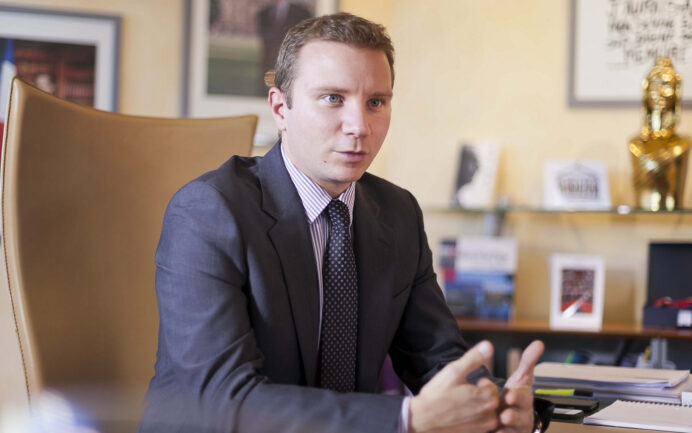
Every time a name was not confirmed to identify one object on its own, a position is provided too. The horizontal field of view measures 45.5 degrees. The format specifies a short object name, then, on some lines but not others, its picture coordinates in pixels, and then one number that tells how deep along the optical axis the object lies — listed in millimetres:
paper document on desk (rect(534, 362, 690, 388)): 1483
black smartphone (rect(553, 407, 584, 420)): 1271
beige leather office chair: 1406
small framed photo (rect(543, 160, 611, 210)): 3014
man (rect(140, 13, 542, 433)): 1139
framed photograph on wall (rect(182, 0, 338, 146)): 3125
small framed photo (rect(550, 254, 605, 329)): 2932
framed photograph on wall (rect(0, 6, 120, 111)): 2943
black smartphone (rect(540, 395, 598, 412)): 1328
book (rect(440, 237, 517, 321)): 2998
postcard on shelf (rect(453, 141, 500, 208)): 3127
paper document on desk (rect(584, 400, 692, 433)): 1191
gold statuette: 2811
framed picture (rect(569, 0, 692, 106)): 3049
